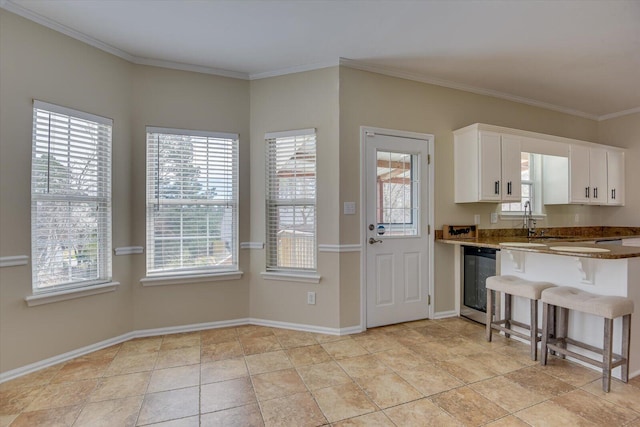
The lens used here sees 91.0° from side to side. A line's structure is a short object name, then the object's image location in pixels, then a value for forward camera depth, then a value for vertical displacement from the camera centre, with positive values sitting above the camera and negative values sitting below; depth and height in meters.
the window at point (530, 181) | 4.19 +0.44
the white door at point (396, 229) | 3.28 -0.16
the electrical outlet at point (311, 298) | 3.22 -0.86
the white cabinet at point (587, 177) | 4.12 +0.50
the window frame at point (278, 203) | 3.24 +0.11
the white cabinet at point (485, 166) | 3.43 +0.54
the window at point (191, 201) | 3.13 +0.12
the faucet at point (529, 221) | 4.09 -0.09
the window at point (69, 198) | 2.47 +0.13
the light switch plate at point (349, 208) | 3.16 +0.06
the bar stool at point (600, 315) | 2.12 -0.75
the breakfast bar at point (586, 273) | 2.28 -0.49
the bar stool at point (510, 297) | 2.59 -0.77
